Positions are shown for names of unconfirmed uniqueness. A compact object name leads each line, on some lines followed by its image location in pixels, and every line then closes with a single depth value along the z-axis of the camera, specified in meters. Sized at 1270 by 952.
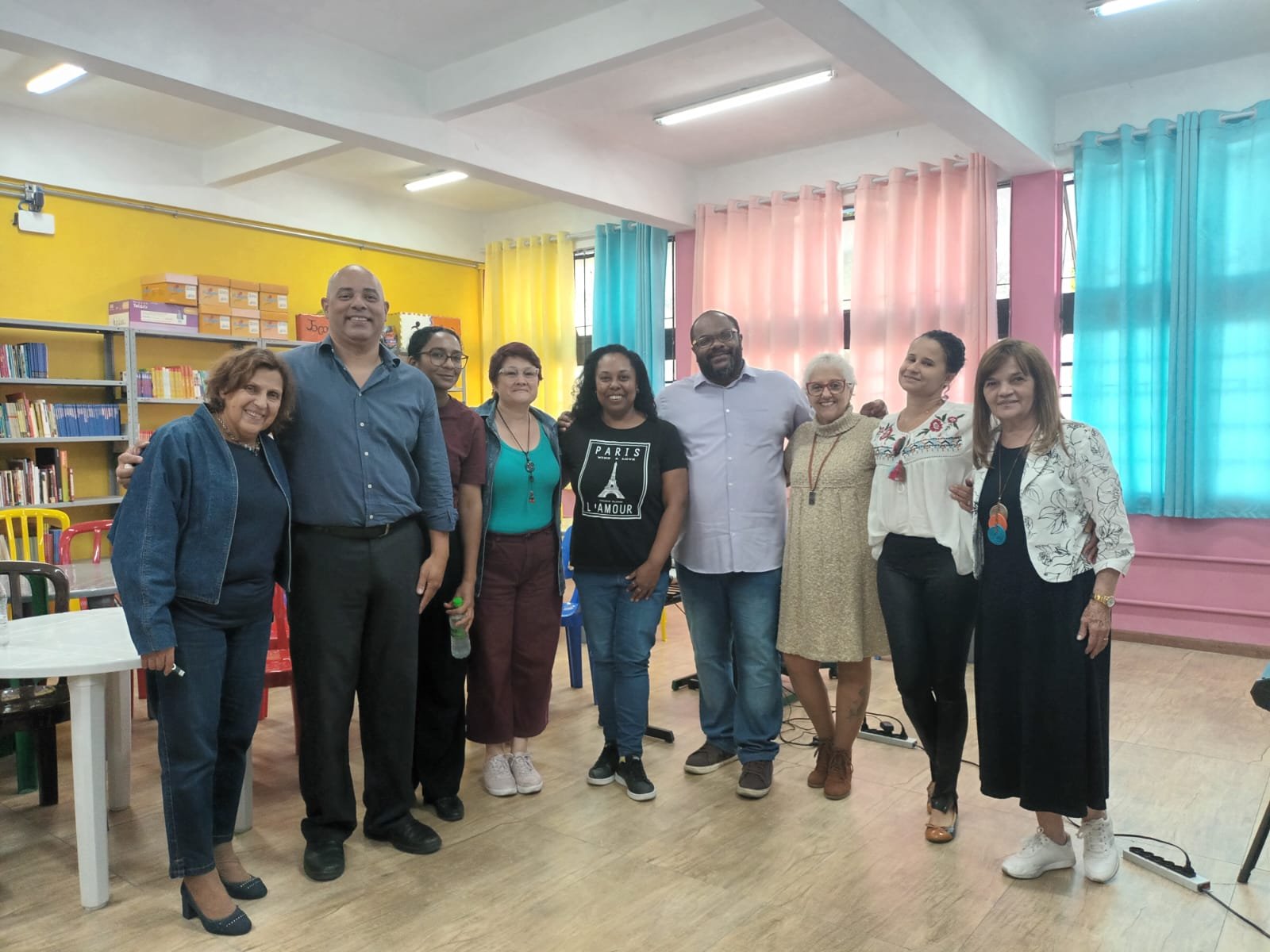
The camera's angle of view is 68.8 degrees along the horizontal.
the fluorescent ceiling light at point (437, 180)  6.98
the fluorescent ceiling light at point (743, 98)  5.00
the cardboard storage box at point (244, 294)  6.50
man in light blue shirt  2.90
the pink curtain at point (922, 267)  5.56
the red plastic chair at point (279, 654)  3.00
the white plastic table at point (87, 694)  2.17
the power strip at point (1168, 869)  2.32
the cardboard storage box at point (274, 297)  6.67
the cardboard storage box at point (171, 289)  6.14
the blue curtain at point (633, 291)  7.28
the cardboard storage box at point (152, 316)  5.94
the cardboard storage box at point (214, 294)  6.31
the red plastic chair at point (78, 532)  4.22
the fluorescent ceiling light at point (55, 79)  5.03
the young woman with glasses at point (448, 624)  2.74
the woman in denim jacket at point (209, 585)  2.00
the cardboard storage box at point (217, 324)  6.32
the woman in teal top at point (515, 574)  2.83
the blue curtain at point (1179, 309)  4.85
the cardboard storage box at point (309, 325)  6.93
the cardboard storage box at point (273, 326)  6.68
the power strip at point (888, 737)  3.40
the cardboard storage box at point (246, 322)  6.52
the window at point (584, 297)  7.85
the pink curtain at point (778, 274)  6.29
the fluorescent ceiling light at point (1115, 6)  4.12
